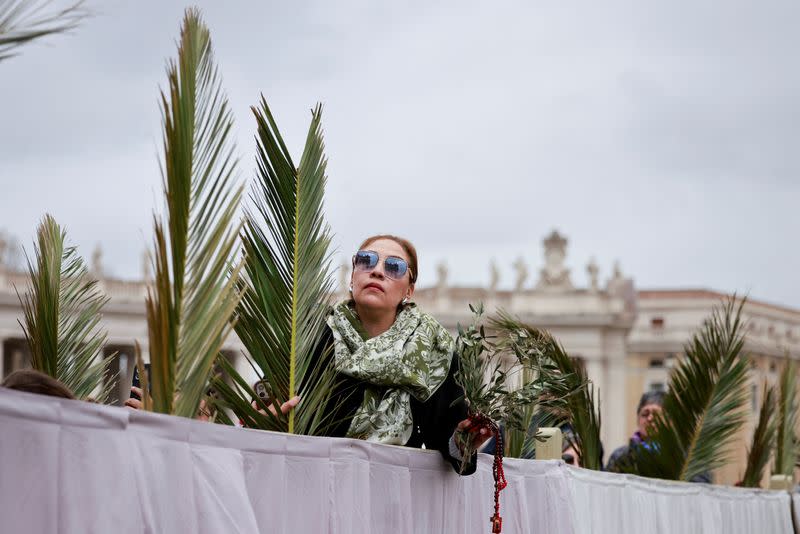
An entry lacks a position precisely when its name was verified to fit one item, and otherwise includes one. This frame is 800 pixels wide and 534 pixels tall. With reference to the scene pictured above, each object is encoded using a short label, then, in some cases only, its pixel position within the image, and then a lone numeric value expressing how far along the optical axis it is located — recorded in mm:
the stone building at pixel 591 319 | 59469
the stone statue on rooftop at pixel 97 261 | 56688
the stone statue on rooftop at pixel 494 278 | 68500
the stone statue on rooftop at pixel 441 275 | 66438
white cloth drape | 2684
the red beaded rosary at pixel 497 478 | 4519
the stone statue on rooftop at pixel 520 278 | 69250
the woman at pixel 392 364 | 4246
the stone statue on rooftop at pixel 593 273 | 69131
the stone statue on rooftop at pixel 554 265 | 70000
